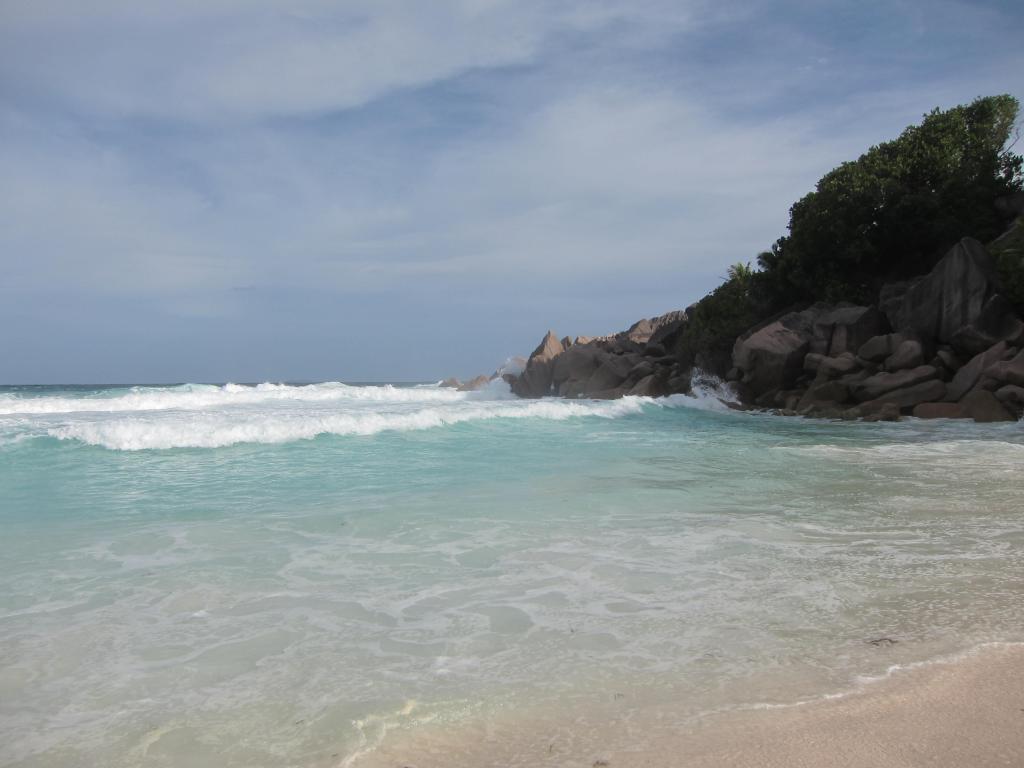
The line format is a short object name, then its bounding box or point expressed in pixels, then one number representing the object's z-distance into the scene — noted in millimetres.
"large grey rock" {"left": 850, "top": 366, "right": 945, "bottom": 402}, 21859
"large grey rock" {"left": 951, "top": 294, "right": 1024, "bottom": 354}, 21312
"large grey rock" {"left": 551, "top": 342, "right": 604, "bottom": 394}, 38094
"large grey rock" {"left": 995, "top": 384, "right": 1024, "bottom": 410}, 18469
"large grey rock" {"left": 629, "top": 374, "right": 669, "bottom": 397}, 33625
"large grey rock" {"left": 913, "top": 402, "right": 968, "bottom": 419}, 19953
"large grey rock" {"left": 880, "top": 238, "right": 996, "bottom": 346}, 22109
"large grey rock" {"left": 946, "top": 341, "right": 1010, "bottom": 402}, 20219
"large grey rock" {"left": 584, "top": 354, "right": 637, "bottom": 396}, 36156
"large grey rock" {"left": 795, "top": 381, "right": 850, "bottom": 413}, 23641
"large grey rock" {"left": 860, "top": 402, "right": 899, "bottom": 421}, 20828
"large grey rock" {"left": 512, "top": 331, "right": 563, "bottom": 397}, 40719
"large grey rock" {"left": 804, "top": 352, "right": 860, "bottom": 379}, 24328
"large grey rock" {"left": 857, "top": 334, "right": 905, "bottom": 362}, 23703
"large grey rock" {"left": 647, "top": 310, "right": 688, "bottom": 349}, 39781
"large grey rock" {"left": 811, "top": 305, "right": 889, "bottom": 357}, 25656
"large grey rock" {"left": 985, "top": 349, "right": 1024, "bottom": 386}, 18734
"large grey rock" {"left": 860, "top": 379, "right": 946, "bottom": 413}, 21250
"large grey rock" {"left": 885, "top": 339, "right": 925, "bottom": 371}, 22672
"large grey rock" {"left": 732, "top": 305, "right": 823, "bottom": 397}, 26812
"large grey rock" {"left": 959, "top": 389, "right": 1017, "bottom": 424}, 18594
